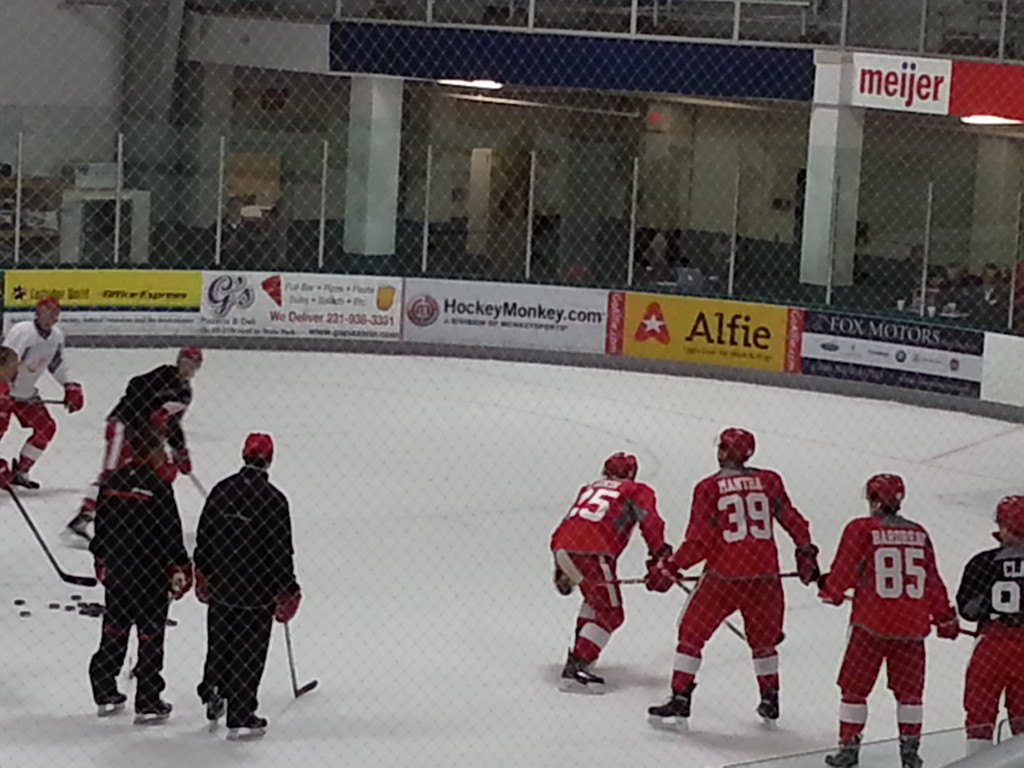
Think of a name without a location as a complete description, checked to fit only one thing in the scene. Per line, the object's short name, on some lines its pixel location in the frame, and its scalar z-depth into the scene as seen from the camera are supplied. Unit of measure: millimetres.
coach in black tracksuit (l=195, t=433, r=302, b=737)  12144
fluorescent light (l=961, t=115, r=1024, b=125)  29056
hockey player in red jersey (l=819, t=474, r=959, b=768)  12085
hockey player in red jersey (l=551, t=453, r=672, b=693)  13826
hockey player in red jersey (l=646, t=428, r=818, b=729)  12959
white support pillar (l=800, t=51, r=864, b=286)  29586
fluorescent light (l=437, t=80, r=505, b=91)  31175
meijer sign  28818
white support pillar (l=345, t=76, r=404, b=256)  31043
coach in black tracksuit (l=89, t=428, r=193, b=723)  12475
